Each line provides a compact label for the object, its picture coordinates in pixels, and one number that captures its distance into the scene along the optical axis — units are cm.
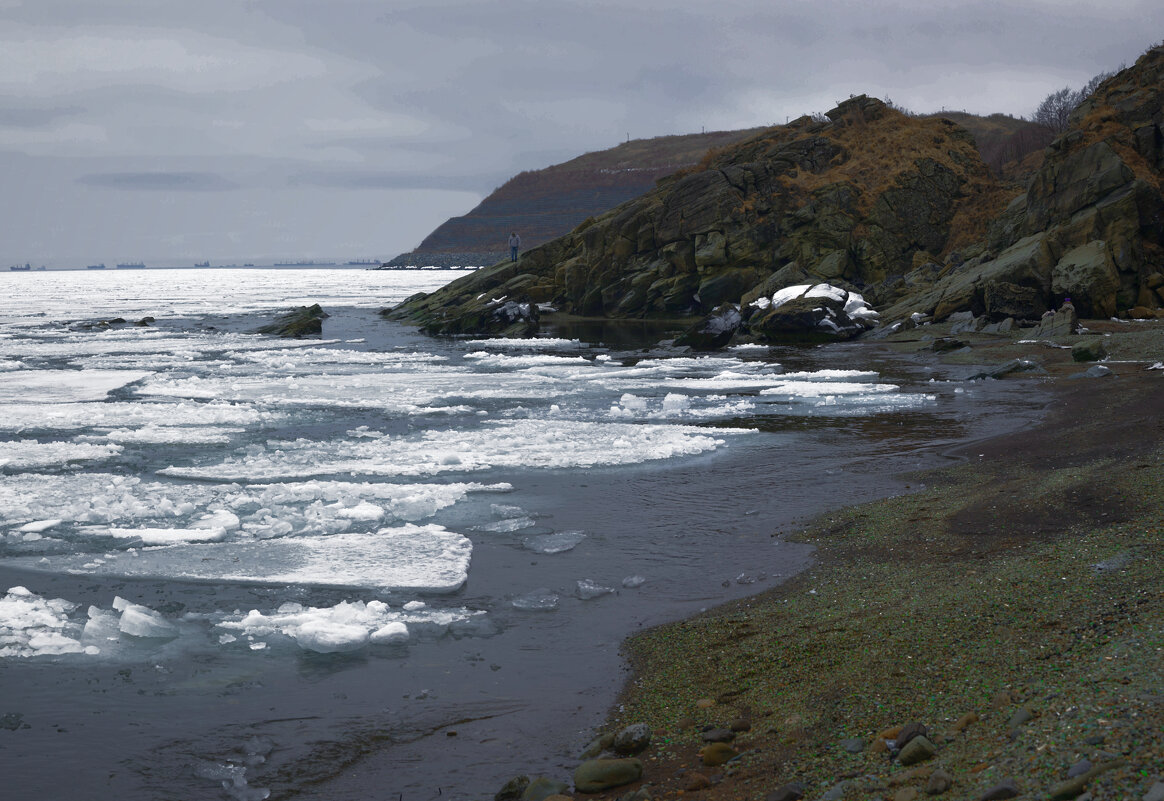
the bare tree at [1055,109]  7862
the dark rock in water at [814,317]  3036
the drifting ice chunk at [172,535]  950
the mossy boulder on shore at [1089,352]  1883
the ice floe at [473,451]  1272
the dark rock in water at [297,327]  4116
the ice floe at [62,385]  2069
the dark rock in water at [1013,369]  1895
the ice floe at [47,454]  1327
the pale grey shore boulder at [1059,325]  2294
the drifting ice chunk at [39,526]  985
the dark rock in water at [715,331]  3002
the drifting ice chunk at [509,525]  980
